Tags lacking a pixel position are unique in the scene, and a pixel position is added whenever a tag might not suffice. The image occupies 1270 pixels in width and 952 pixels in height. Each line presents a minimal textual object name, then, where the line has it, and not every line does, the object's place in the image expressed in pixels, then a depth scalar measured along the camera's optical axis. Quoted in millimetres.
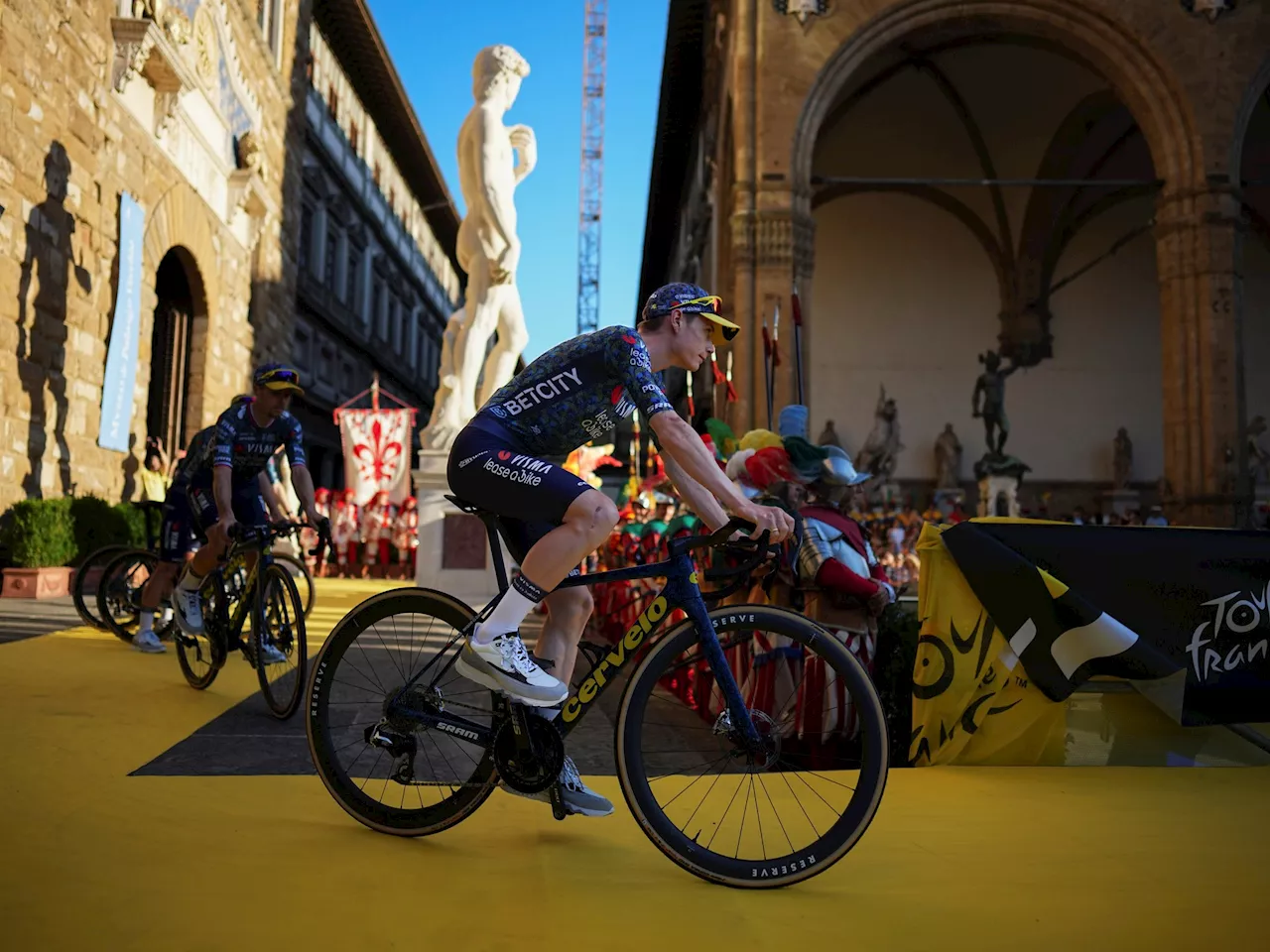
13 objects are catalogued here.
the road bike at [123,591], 7781
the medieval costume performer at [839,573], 4328
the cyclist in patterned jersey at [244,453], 5559
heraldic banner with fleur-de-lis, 18734
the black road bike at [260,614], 5051
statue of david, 12328
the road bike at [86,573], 7941
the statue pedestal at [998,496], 22344
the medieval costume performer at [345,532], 19125
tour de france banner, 4195
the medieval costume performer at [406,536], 18953
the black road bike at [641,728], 2693
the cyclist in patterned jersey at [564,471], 2816
